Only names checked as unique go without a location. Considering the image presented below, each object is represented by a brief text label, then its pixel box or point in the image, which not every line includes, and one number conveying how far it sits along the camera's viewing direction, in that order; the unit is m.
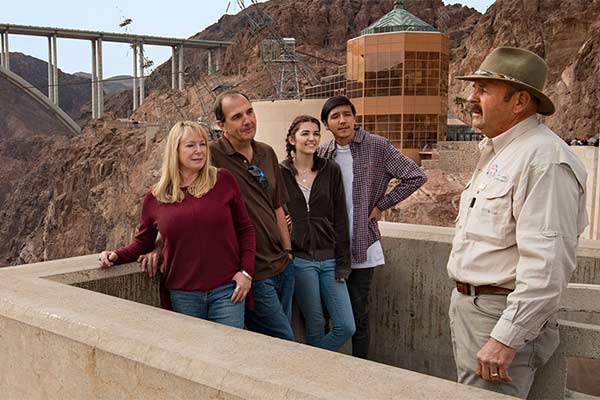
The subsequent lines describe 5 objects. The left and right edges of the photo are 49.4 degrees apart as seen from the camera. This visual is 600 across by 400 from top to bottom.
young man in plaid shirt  3.68
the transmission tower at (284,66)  44.94
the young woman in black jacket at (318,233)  3.53
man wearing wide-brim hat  2.04
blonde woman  2.94
